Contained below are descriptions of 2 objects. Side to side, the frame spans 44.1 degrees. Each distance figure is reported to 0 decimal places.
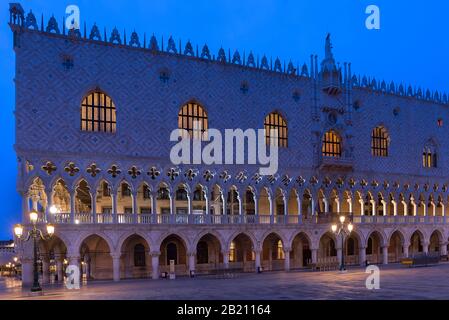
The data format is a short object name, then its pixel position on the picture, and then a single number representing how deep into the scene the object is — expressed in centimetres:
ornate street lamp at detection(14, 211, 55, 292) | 2156
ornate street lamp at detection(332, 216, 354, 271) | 3070
